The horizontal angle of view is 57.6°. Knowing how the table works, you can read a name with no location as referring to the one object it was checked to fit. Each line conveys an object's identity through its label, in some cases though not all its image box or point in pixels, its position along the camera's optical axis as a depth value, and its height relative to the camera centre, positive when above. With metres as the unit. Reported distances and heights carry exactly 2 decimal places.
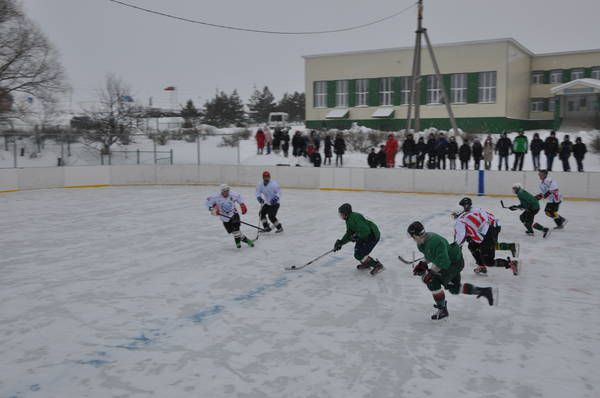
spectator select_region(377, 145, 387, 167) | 19.25 +0.13
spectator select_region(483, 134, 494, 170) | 18.75 +0.31
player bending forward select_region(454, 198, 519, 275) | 7.11 -1.00
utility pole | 21.37 +4.04
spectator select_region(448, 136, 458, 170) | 18.39 +0.40
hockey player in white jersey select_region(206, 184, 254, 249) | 9.28 -0.82
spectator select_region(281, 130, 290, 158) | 22.23 +0.75
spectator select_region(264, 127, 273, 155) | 23.11 +0.84
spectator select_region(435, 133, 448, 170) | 18.50 +0.42
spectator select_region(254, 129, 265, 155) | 23.22 +0.78
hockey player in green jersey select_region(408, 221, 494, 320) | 5.42 -1.09
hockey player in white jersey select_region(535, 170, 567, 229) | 10.36 -0.67
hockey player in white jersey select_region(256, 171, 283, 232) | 10.78 -0.77
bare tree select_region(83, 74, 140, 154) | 22.59 +2.18
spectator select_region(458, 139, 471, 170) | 18.34 +0.30
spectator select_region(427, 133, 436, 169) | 18.62 +0.40
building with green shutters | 34.06 +4.86
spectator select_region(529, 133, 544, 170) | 17.75 +0.41
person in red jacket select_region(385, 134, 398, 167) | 19.39 +0.40
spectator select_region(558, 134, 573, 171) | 17.05 +0.32
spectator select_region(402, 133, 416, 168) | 18.95 +0.44
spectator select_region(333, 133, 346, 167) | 20.98 +0.56
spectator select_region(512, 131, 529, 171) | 18.00 +0.43
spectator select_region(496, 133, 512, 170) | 18.25 +0.50
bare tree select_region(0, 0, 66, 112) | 28.77 +5.32
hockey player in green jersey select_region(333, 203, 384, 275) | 7.51 -1.07
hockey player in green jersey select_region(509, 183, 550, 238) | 9.60 -0.84
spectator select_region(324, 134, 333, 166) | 21.48 +0.53
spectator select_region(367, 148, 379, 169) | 19.60 +0.02
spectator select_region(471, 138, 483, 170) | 18.41 +0.35
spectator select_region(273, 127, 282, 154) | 22.48 +0.87
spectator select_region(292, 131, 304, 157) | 21.48 +0.64
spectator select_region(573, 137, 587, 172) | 17.17 +0.29
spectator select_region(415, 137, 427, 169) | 18.59 +0.33
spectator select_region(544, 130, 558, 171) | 17.20 +0.44
